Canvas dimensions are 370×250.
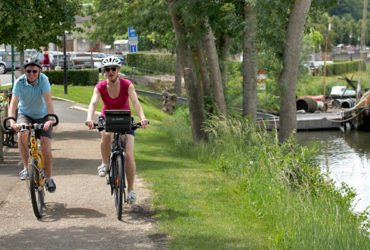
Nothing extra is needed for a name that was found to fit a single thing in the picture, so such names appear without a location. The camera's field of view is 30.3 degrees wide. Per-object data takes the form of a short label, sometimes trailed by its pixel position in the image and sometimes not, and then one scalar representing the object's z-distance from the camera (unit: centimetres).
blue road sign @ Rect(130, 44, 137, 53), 3275
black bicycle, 776
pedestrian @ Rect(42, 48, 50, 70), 4066
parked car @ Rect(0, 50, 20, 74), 4750
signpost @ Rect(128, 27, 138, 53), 3079
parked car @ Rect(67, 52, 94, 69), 5065
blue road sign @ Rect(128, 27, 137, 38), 3044
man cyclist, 816
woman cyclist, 805
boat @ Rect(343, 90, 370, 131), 4531
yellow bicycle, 789
